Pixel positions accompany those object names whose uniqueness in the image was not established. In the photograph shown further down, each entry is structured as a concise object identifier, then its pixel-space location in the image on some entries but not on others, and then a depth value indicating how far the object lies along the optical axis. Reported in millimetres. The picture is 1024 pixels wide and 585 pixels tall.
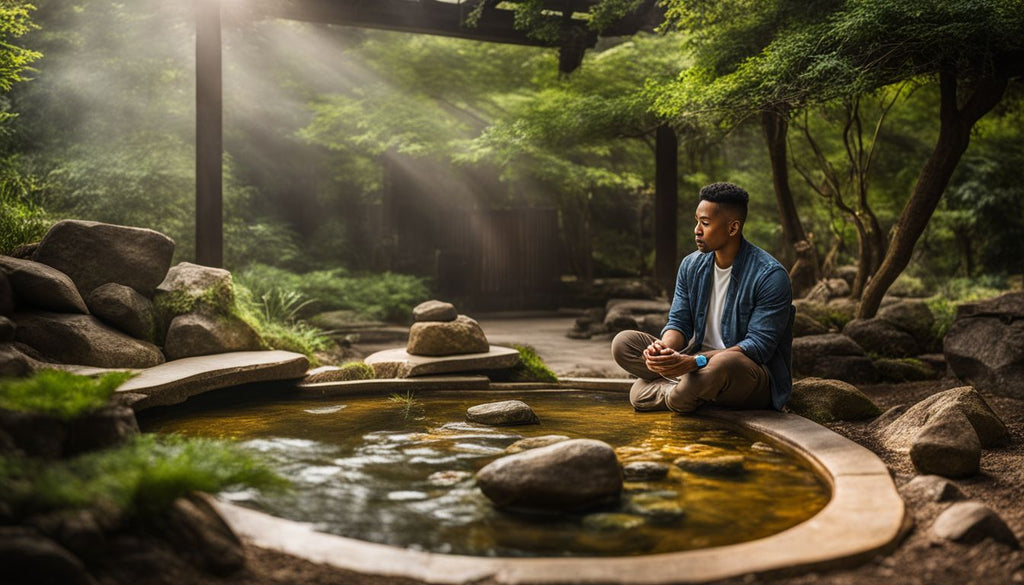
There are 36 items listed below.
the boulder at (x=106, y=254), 6312
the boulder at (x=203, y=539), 2656
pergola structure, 9070
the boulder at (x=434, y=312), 7273
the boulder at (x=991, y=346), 6902
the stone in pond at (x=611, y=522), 3152
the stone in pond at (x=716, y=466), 3959
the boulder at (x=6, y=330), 4707
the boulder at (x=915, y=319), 9359
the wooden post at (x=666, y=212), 12180
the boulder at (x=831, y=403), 5523
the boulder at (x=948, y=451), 3994
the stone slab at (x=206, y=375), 5086
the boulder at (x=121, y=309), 6273
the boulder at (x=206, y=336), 6523
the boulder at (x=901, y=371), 7965
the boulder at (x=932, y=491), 3504
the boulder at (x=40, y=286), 5605
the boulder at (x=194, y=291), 6816
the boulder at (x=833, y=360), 7844
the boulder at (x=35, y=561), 2352
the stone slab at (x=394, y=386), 6363
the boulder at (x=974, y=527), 3020
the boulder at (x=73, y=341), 5609
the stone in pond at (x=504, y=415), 5133
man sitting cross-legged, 4836
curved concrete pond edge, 2557
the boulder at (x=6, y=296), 5355
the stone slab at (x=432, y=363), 6672
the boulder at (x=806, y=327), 9039
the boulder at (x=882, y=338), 8797
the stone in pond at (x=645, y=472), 3812
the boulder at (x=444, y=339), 7000
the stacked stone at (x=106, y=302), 5645
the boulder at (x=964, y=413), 4684
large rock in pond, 3297
